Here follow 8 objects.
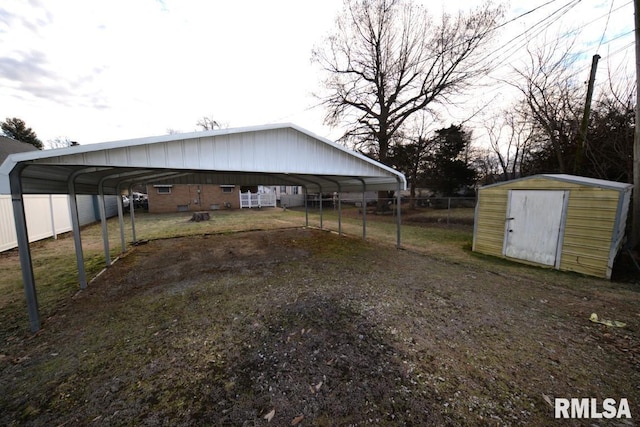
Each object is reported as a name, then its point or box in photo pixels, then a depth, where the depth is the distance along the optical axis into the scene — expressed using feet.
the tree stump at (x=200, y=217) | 46.44
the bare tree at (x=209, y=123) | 90.27
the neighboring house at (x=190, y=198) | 62.08
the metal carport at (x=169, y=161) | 9.82
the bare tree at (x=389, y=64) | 39.63
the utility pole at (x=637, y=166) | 15.52
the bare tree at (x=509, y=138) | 44.04
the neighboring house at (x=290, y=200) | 83.03
